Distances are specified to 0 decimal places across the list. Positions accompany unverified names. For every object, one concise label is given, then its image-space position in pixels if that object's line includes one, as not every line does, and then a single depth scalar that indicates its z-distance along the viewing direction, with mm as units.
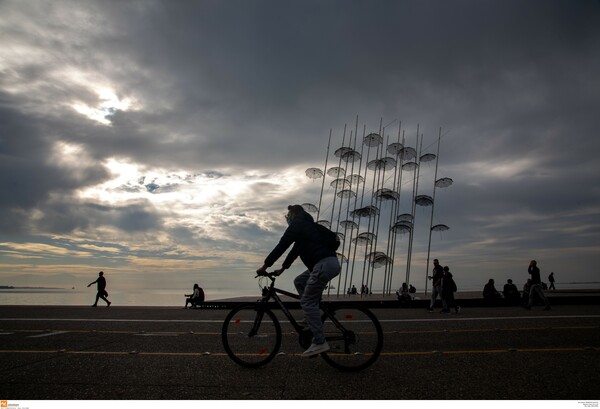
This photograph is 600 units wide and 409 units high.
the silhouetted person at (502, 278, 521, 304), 18016
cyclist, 5148
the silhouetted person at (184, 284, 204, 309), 20094
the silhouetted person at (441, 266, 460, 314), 14754
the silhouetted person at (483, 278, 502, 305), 17734
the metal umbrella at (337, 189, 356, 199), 29953
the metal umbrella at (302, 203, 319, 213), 28200
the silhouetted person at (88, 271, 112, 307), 20359
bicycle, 5129
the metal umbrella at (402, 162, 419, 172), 29505
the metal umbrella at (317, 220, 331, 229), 29944
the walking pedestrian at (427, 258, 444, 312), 15344
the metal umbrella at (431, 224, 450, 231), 26161
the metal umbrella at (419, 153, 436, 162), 27984
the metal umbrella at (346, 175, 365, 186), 30997
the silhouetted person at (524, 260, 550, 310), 15227
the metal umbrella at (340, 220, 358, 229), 30047
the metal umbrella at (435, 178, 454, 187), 26984
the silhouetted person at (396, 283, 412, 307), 17609
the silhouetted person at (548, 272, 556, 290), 41625
